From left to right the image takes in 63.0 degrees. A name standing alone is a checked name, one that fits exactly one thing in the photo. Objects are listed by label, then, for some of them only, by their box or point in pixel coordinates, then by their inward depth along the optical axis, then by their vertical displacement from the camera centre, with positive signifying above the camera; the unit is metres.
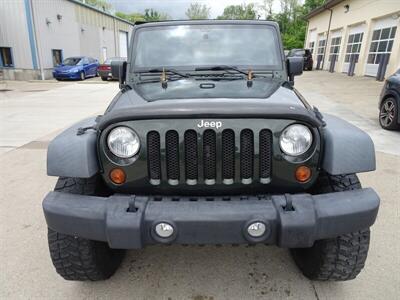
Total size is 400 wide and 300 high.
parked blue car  18.44 -1.80
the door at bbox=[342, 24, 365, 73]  17.81 +0.14
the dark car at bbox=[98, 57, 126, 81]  17.73 -1.74
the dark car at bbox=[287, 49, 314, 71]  21.70 -0.64
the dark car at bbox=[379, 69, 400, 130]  6.10 -1.06
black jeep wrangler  1.71 -0.79
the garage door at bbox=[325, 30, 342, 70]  21.28 -0.08
